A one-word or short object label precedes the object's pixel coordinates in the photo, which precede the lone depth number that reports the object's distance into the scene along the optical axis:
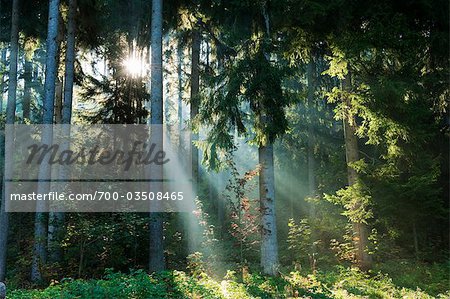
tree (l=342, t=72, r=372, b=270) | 10.52
